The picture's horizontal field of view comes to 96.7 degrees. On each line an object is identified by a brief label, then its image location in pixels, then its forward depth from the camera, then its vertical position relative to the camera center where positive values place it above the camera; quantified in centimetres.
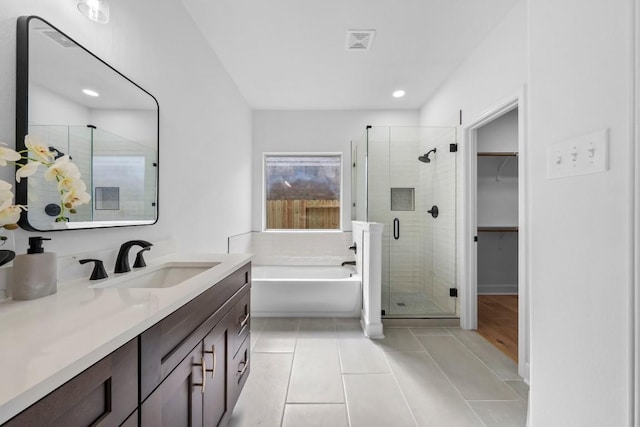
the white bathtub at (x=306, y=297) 301 -88
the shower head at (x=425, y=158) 324 +66
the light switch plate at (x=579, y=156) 87 +20
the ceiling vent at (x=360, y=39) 231 +149
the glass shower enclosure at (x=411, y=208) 310 +8
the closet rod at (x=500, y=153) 335 +74
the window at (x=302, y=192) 418 +34
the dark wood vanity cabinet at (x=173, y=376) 55 -45
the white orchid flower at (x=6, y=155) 73 +15
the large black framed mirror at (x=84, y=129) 97 +36
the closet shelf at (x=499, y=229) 352 -17
